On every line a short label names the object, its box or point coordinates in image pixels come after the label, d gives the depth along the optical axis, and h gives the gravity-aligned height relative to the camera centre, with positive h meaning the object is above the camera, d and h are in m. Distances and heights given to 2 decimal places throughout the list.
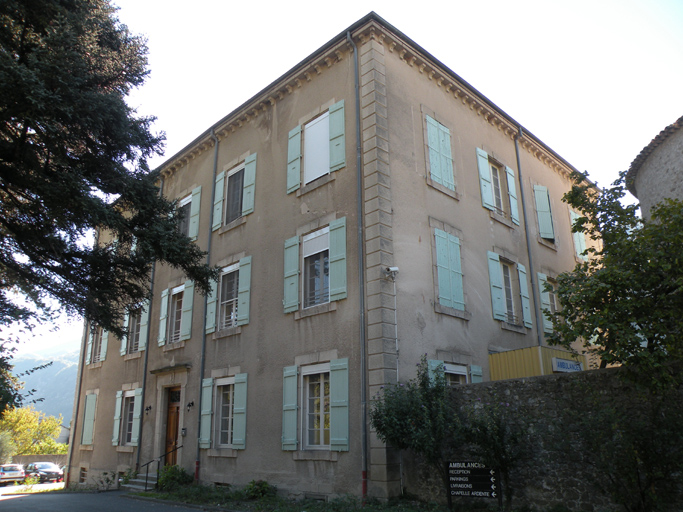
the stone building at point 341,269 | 10.57 +3.53
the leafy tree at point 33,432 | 45.41 +0.69
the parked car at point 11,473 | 25.83 -1.46
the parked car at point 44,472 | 28.41 -1.56
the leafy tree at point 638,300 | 6.59 +1.56
